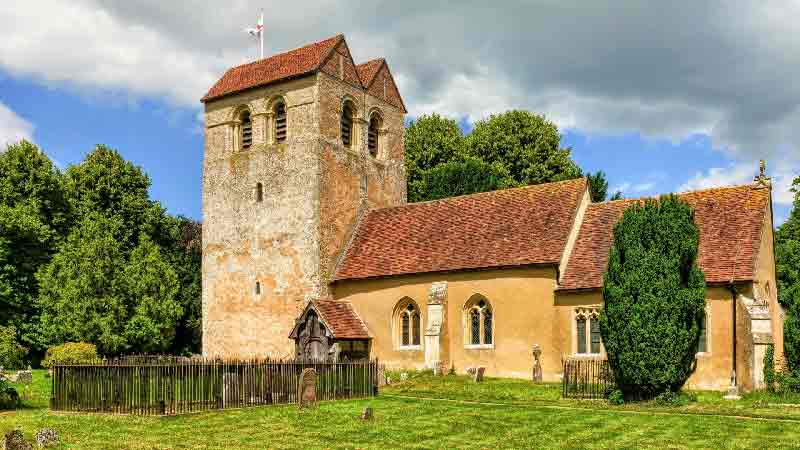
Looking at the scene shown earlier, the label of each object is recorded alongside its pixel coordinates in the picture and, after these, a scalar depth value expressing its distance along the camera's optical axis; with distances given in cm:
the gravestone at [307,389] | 2327
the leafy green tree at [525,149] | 5441
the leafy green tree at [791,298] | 2550
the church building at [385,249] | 3025
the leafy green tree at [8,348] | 2476
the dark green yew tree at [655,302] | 2444
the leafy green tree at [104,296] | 4219
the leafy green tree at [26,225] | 4466
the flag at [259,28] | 4116
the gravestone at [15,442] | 1462
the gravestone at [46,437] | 1561
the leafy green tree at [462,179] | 4831
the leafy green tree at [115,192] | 4962
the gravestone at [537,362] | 3077
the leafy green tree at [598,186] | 4912
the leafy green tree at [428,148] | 5762
